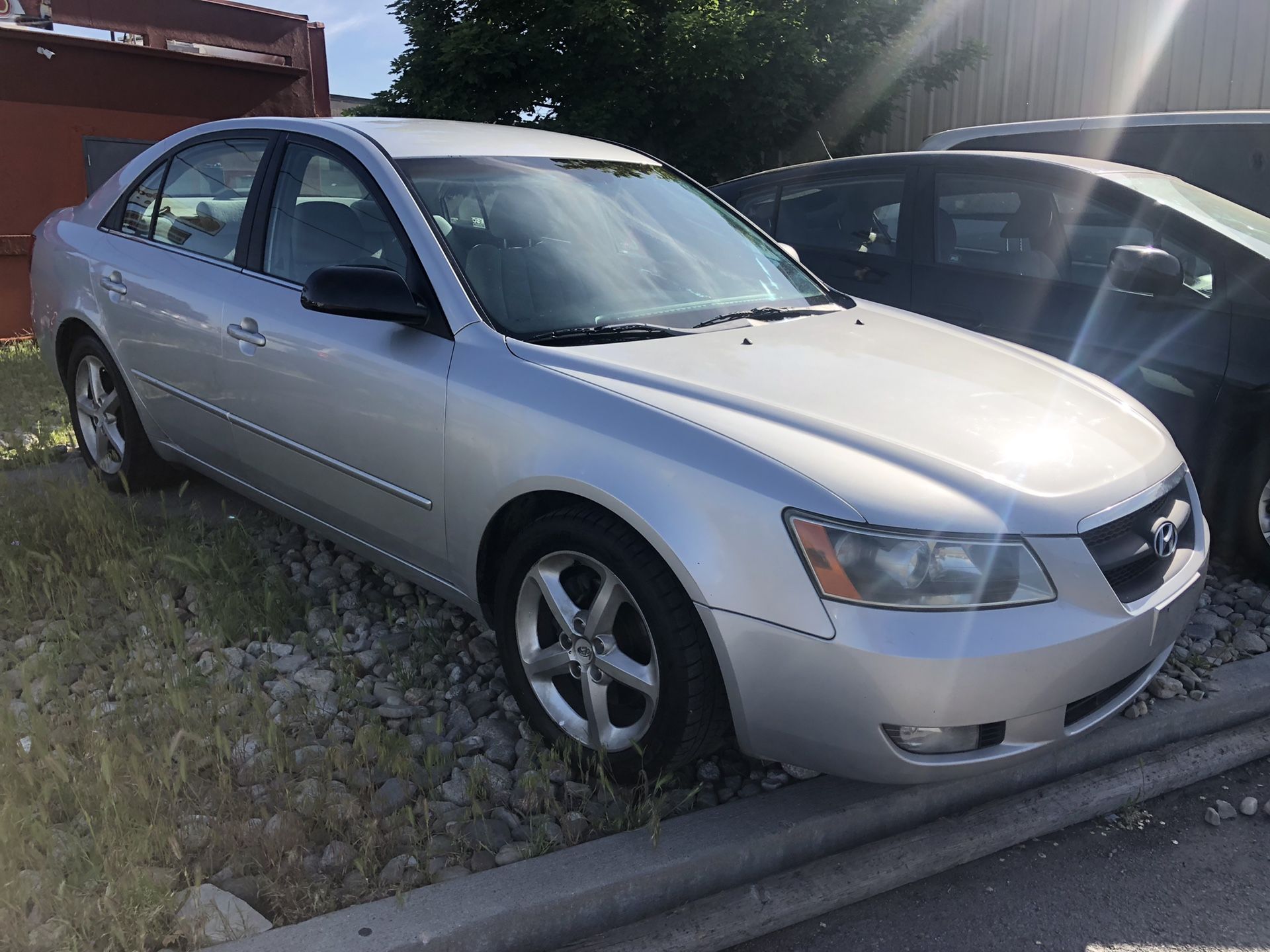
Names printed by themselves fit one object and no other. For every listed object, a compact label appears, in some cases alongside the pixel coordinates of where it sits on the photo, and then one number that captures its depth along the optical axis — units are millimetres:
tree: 10711
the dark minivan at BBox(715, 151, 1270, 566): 4043
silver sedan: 2289
